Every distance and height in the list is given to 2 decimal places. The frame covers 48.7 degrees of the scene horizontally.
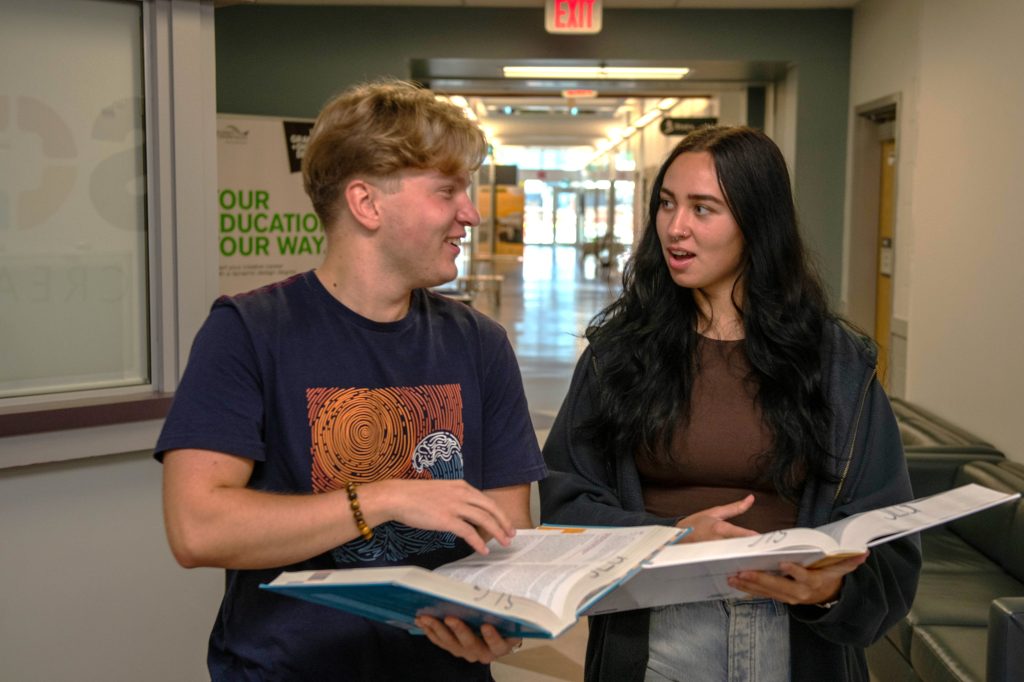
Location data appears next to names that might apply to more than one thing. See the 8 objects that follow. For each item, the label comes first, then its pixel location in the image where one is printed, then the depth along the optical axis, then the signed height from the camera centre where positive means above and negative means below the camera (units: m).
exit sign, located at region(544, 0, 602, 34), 8.07 +1.50
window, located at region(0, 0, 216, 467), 3.22 +0.04
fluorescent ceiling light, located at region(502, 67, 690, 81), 9.59 +1.32
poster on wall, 7.27 +0.11
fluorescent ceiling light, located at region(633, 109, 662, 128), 19.04 +1.95
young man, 1.42 -0.27
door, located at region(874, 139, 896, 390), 8.09 -0.11
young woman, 1.85 -0.34
